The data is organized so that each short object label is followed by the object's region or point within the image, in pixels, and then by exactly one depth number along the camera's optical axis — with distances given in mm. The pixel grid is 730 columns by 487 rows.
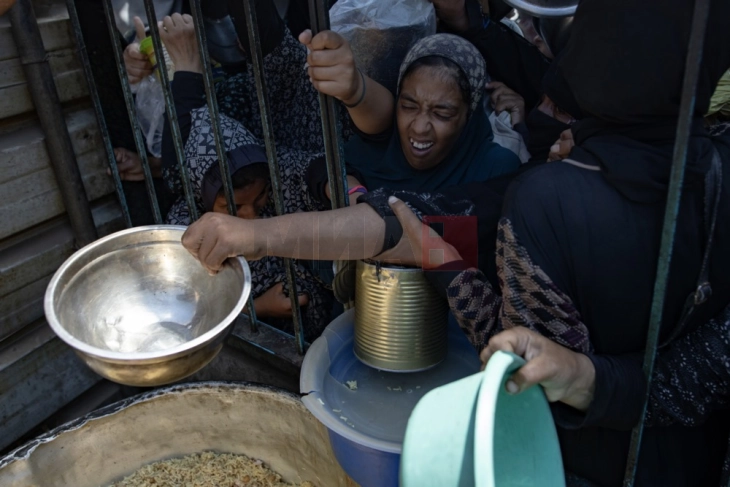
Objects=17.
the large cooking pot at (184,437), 2010
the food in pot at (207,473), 2166
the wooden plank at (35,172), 2115
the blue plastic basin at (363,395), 1559
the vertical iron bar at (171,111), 1828
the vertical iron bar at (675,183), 899
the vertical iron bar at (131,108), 2010
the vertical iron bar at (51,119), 1992
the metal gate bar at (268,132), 1600
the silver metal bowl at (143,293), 1577
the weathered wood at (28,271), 2197
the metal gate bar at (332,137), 1489
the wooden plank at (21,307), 2213
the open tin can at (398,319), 1587
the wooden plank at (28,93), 2047
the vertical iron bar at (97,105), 2113
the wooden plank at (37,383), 2271
